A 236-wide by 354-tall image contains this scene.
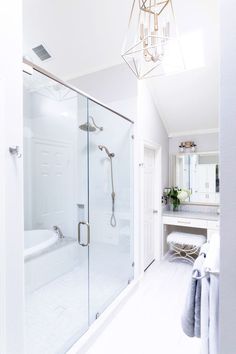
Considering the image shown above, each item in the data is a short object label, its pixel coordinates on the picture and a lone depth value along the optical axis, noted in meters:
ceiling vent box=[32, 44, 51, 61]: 2.73
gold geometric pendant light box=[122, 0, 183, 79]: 1.33
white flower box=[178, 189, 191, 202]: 3.79
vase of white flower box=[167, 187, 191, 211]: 3.79
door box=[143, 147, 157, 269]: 3.26
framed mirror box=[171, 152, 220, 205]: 3.62
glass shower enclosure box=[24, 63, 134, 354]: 2.05
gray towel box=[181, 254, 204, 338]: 1.00
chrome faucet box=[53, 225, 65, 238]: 2.67
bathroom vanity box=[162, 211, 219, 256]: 3.21
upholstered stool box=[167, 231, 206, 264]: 3.21
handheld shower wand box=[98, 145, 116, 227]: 2.85
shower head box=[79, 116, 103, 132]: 2.62
